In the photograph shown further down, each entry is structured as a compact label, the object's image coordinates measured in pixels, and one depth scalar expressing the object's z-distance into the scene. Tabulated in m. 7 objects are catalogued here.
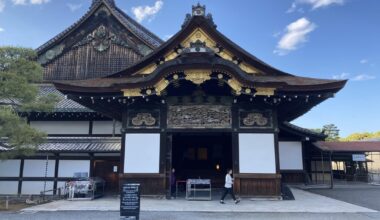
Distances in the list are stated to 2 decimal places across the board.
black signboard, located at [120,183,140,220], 8.62
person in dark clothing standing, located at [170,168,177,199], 14.05
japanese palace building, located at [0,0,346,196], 12.91
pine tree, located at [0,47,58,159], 12.36
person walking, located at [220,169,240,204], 12.16
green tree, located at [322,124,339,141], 78.72
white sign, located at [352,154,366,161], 25.53
